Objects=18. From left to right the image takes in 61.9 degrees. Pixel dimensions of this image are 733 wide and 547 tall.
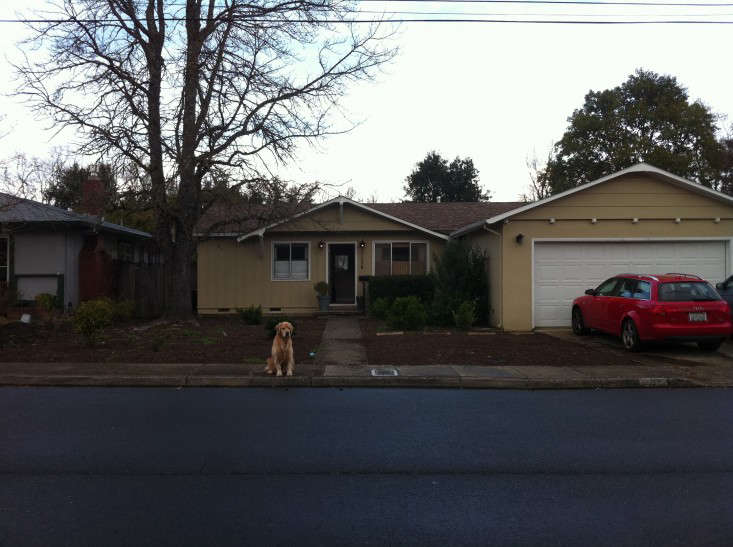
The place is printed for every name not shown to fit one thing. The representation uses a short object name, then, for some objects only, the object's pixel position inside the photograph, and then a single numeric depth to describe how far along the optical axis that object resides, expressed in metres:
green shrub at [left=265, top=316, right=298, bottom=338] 13.07
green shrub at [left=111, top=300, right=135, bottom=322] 17.56
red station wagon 11.52
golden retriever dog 9.53
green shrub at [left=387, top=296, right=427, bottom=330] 15.03
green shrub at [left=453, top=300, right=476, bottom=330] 15.41
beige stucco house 15.89
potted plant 21.00
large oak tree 33.88
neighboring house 17.12
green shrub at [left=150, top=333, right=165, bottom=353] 11.98
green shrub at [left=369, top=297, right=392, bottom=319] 18.36
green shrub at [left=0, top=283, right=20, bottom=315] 15.08
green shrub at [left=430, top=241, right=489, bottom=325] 17.17
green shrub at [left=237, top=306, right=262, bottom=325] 17.36
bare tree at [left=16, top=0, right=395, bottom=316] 15.10
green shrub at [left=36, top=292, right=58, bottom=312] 16.67
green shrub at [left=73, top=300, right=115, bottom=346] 11.88
